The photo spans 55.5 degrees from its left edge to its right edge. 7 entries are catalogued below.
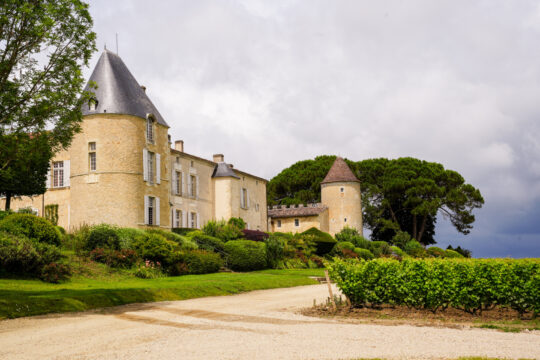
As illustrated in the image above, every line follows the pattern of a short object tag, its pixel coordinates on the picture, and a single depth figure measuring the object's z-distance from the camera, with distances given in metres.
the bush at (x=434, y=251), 42.31
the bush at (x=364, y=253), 35.66
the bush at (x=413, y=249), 40.45
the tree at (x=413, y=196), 53.91
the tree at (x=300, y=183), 59.56
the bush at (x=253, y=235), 31.67
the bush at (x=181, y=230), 33.47
